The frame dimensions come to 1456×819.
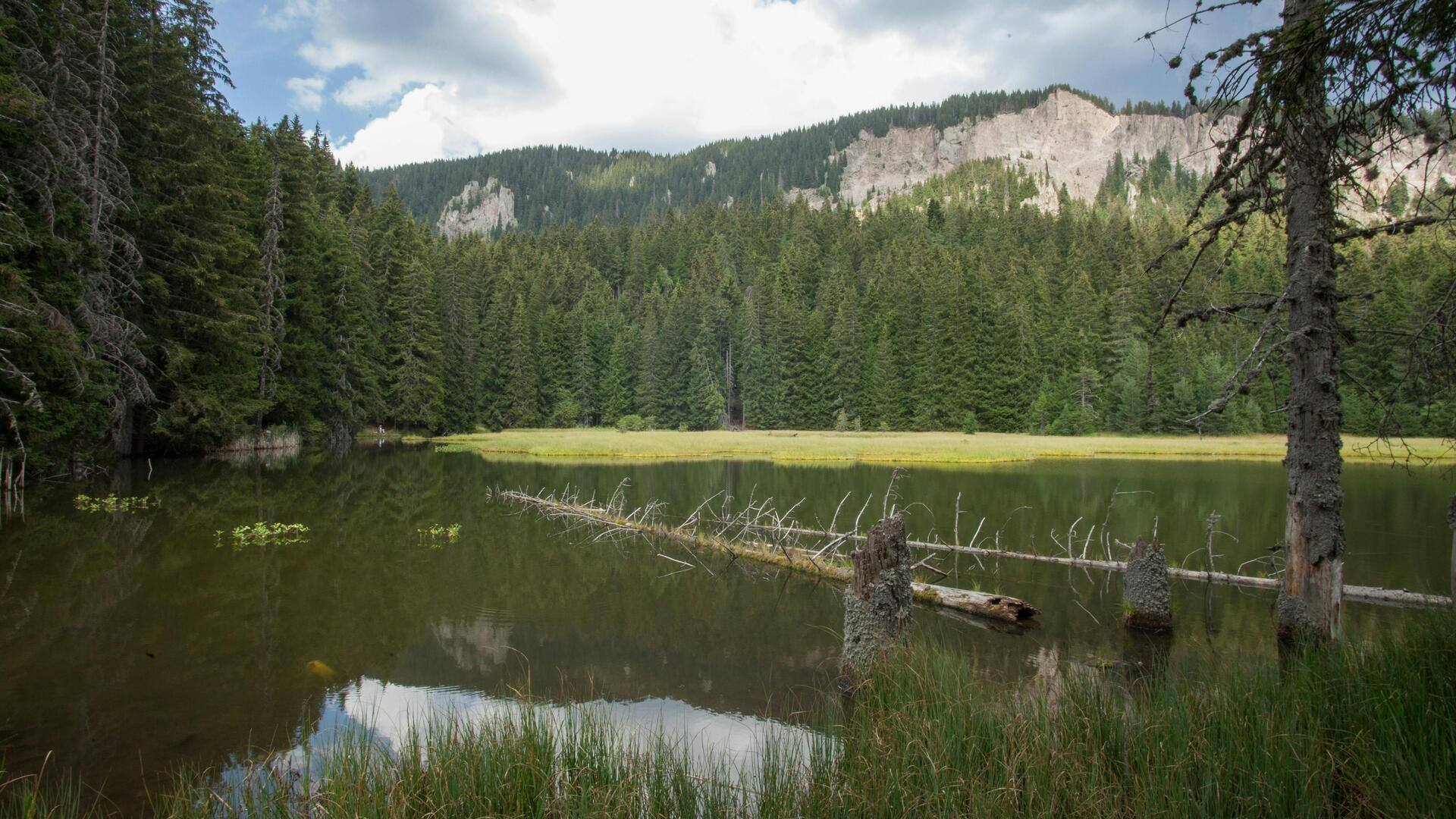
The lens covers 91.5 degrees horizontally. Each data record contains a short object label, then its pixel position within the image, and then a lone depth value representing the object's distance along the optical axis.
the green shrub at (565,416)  69.44
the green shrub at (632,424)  68.56
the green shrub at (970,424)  62.53
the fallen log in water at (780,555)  10.30
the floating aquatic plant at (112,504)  17.13
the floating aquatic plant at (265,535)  14.39
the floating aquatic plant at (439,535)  15.77
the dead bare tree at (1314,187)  3.86
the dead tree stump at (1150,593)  9.92
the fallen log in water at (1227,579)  9.94
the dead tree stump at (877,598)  7.61
